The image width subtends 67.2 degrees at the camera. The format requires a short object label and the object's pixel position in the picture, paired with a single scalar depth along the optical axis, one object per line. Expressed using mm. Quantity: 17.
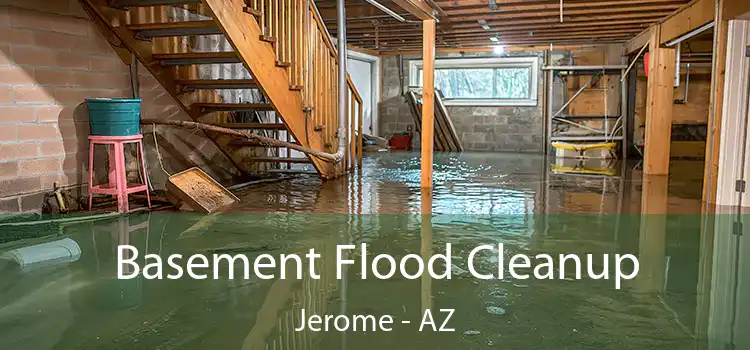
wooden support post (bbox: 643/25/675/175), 7621
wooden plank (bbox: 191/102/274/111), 6055
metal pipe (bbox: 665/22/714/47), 5990
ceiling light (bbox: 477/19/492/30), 8074
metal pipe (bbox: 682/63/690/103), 10112
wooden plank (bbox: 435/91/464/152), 12125
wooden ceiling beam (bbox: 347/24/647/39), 8641
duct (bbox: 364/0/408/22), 6103
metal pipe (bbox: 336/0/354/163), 6301
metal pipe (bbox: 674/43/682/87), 7414
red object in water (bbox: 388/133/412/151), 12523
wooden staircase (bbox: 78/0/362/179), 4895
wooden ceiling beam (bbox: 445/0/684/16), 6648
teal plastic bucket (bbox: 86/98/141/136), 4590
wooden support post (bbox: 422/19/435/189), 6285
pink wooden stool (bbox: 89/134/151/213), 4637
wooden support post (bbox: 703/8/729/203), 5105
